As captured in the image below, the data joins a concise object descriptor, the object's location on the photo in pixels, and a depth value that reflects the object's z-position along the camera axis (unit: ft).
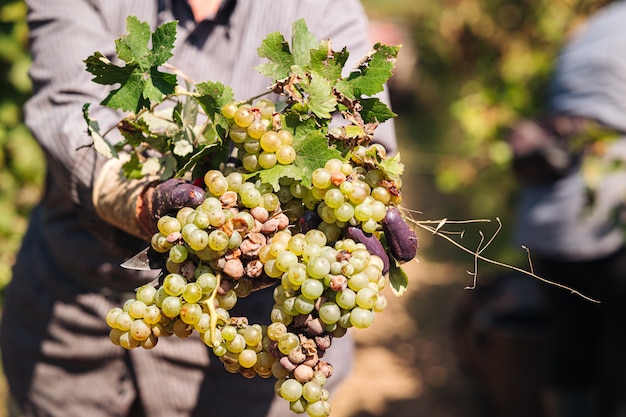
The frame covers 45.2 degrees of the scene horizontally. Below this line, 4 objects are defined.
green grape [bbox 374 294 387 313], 3.31
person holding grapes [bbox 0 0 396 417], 4.86
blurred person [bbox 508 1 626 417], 8.64
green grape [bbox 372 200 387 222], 3.40
